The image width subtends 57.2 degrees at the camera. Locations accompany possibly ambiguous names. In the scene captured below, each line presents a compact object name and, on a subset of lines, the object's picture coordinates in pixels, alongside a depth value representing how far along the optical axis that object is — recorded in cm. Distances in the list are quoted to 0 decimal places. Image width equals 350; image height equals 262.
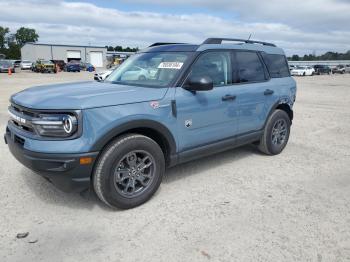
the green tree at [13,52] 9874
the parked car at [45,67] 3777
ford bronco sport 313
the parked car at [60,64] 4686
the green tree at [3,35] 11656
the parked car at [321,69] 5006
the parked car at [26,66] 4447
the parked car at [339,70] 5404
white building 6962
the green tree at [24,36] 12800
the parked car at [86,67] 4821
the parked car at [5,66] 3697
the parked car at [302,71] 4500
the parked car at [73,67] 4369
